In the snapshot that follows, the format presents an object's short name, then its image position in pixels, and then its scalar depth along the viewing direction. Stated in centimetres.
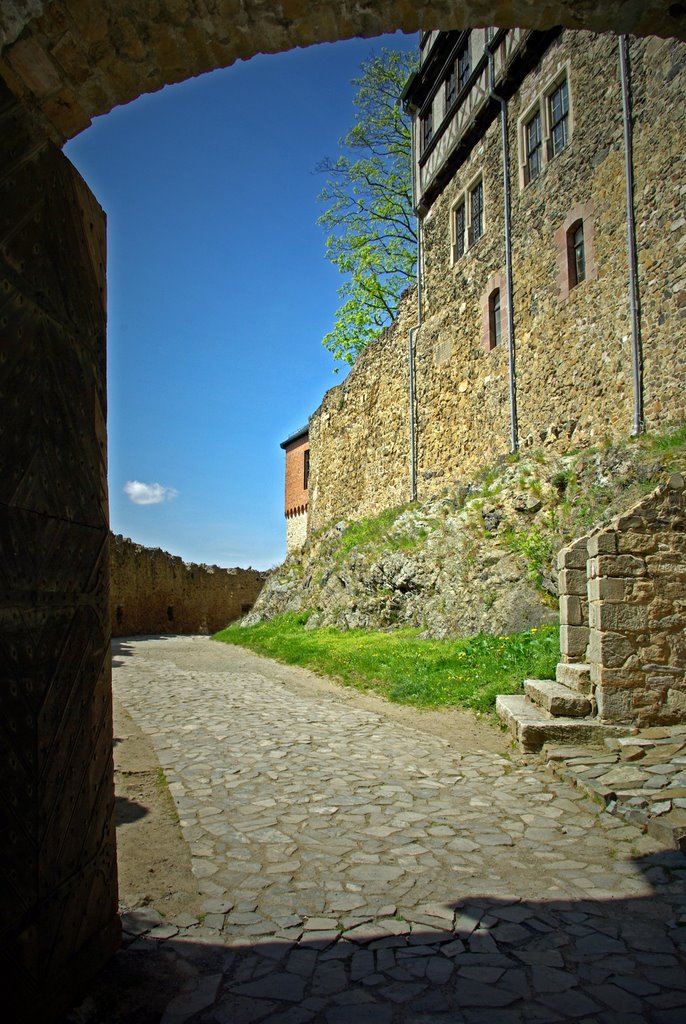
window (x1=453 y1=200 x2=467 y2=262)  2039
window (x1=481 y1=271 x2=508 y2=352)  1797
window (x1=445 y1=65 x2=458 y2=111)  2044
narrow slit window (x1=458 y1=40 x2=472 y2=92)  1958
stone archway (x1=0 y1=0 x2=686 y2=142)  286
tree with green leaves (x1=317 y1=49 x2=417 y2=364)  2869
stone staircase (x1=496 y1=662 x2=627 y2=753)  631
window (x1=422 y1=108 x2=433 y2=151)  2203
